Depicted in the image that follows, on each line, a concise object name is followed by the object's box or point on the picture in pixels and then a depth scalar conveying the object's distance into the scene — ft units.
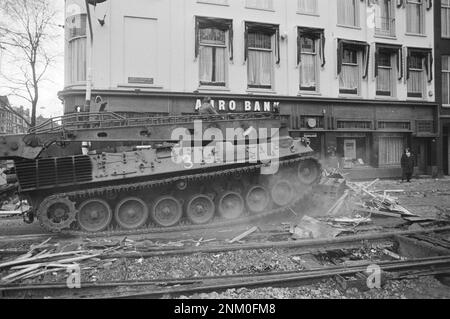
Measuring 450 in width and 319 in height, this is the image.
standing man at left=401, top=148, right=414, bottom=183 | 60.90
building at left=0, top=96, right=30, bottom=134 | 86.94
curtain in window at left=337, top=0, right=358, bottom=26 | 62.90
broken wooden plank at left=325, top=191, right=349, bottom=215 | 33.40
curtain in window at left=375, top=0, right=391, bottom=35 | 65.21
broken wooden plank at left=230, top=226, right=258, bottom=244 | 25.44
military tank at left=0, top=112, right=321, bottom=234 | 26.05
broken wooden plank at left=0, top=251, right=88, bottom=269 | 19.69
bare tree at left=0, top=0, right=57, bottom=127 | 83.46
